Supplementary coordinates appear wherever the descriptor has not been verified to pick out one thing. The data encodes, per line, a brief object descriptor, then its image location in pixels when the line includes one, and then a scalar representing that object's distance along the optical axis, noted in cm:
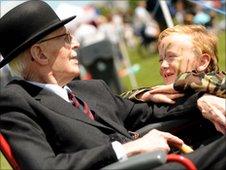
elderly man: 395
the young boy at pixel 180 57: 495
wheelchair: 353
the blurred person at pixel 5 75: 1617
